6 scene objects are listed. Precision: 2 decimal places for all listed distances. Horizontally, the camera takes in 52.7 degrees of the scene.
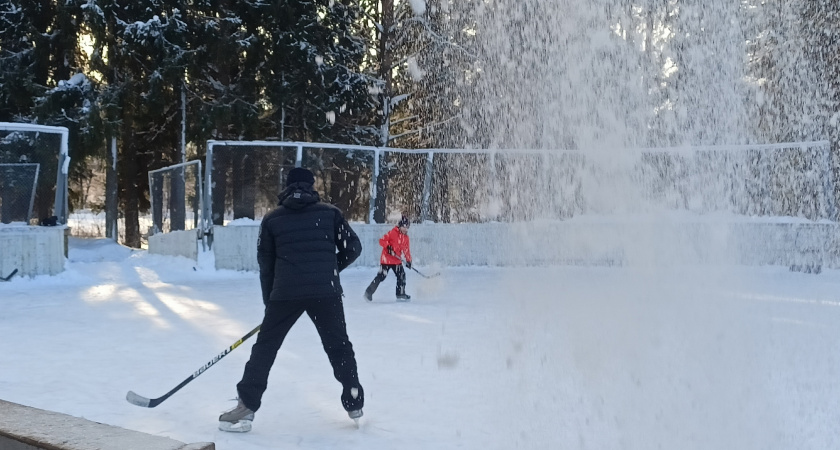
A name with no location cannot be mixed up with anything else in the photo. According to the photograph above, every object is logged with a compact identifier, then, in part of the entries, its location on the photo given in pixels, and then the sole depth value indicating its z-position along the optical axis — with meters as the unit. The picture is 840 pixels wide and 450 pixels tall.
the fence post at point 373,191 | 17.78
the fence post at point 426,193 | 18.20
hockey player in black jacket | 5.32
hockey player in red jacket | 12.12
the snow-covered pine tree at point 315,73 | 24.03
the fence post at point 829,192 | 16.70
